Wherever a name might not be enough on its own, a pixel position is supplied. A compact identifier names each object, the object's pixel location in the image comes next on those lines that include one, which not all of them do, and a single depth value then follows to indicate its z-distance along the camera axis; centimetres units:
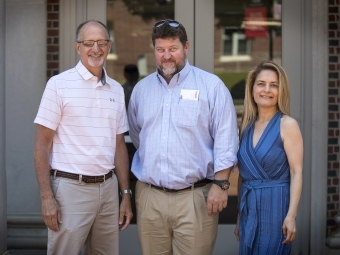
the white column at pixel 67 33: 612
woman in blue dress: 423
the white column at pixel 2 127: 530
